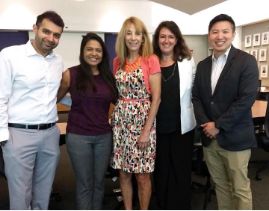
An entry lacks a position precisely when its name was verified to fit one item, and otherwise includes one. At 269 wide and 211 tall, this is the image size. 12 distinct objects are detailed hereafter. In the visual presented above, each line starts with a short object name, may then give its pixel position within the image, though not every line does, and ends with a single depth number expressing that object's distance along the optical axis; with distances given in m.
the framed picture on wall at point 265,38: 7.21
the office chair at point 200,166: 2.93
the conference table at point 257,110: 3.14
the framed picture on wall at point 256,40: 7.49
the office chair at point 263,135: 3.40
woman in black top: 2.37
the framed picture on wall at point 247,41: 7.87
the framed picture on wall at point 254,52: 7.67
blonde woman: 2.24
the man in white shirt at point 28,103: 1.99
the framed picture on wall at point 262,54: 7.36
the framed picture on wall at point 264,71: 7.42
